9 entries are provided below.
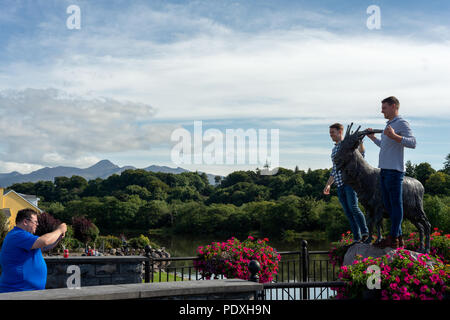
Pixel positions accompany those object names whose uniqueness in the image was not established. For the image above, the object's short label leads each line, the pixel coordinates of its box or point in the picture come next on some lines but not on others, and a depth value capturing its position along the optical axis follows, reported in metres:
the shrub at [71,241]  41.22
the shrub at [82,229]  44.59
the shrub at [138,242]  47.19
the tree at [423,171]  52.44
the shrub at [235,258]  8.26
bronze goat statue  7.07
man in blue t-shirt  4.74
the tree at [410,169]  50.46
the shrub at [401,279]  5.46
